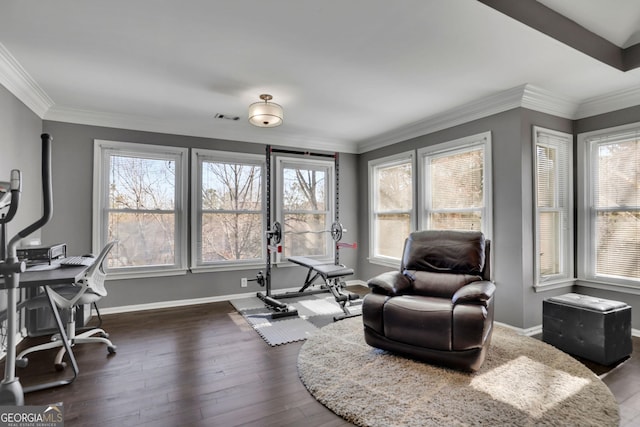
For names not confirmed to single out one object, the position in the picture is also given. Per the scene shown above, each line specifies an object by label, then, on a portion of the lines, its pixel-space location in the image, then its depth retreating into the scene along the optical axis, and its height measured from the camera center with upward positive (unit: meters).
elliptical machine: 1.71 -0.27
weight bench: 3.74 -0.67
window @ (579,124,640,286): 3.29 +0.10
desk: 2.16 -0.42
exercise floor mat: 3.26 -1.16
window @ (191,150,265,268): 4.52 +0.13
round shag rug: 1.89 -1.15
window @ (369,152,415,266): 4.82 +0.19
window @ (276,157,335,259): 5.11 +0.22
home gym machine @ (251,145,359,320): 3.80 -0.62
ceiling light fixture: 3.28 +1.06
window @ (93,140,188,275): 4.05 +0.16
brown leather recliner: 2.36 -0.69
